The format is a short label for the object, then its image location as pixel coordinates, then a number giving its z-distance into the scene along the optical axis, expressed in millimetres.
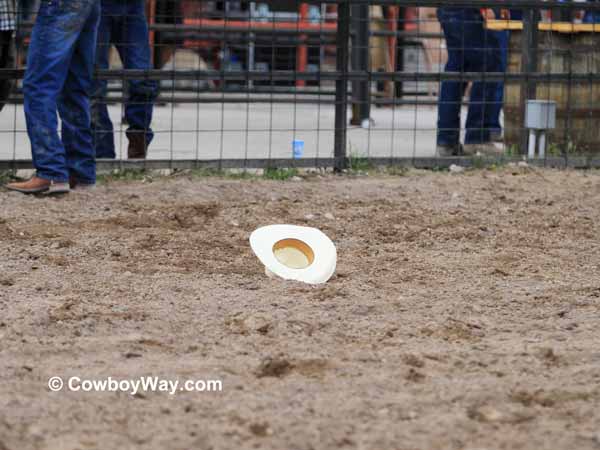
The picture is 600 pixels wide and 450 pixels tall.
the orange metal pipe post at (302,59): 29766
